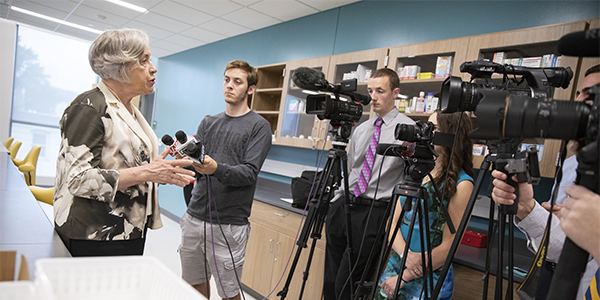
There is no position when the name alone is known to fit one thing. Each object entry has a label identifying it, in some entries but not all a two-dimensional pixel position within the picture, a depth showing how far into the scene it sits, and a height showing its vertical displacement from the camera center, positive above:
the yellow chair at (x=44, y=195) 2.56 -0.78
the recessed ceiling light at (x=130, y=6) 4.30 +1.29
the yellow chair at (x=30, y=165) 3.53 -0.82
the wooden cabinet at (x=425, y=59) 2.33 +0.66
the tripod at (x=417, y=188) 1.31 -0.17
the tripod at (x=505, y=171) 0.90 -0.04
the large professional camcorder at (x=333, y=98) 1.77 +0.20
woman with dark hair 1.48 -0.29
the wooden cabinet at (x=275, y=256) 2.53 -1.06
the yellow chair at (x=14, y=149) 4.05 -0.75
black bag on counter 2.75 -0.50
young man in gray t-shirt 1.86 -0.44
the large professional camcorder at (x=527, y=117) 0.61 +0.09
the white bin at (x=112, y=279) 0.52 -0.28
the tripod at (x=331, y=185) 1.78 -0.28
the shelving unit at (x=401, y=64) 1.94 +0.61
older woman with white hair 1.14 -0.22
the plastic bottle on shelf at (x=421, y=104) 2.51 +0.32
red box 2.22 -0.56
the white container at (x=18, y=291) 0.45 -0.27
